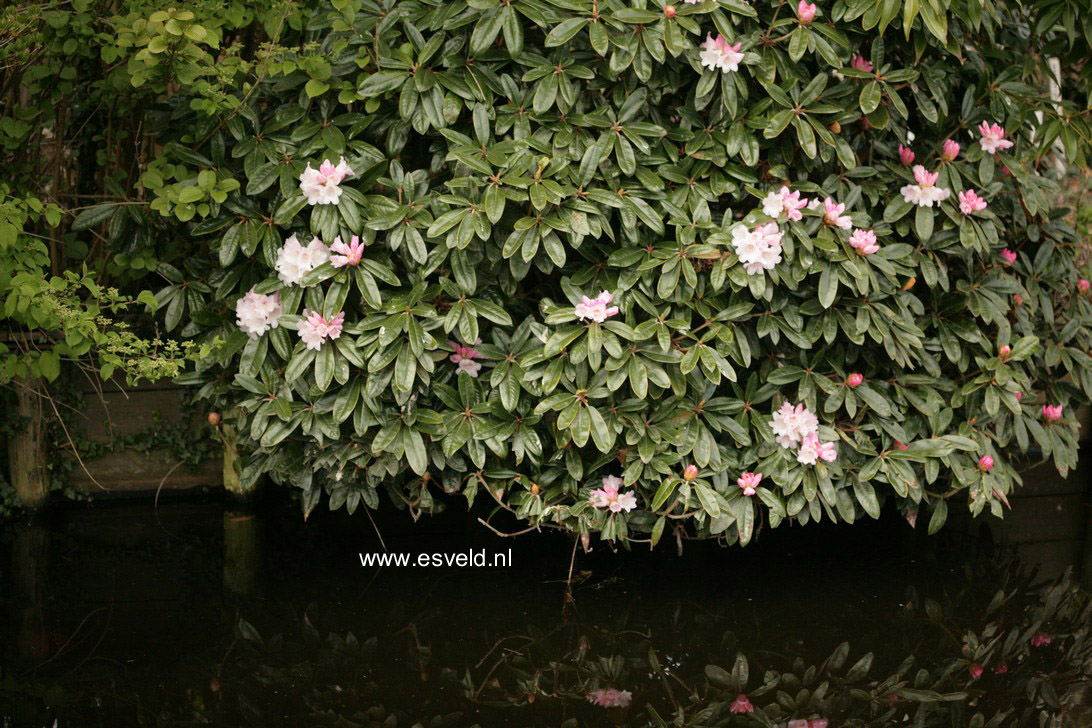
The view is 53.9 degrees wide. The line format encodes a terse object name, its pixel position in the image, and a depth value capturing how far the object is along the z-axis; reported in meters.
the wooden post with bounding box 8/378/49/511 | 4.27
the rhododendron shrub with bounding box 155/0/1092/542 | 3.17
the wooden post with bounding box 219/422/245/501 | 4.31
